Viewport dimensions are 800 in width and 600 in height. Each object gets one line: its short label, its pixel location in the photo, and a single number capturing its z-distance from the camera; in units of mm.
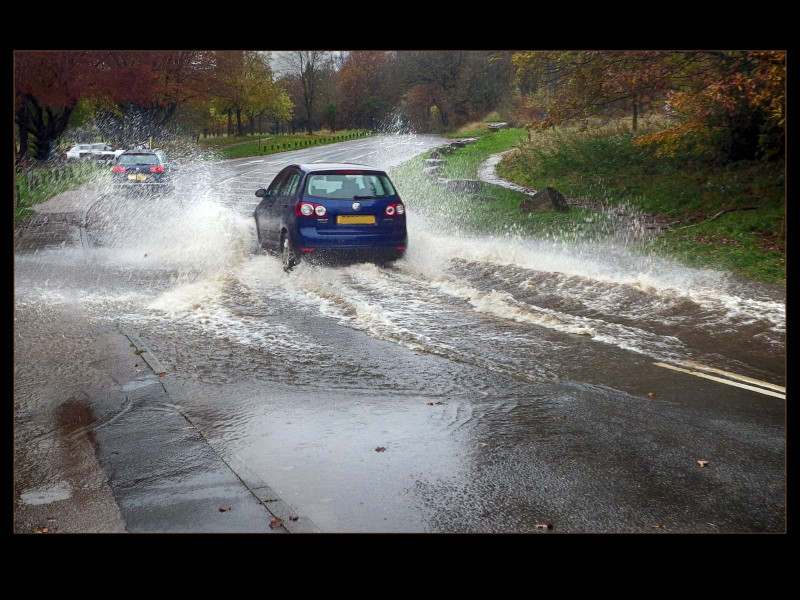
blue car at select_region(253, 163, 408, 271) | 11484
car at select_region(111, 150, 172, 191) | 23844
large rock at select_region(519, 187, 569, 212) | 17703
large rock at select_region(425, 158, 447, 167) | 27275
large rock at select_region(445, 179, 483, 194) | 20969
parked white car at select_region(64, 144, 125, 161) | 35100
